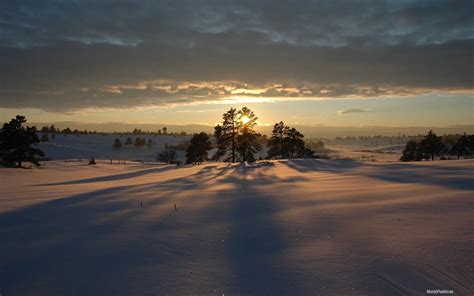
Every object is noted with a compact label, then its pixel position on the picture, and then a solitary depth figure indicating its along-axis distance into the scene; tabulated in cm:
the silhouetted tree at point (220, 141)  4244
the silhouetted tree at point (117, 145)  11698
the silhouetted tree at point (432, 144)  4809
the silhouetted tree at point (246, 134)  4219
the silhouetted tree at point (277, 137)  4701
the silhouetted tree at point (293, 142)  4822
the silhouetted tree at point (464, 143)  5194
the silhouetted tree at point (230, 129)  4225
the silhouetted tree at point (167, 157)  7318
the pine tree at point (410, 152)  5903
